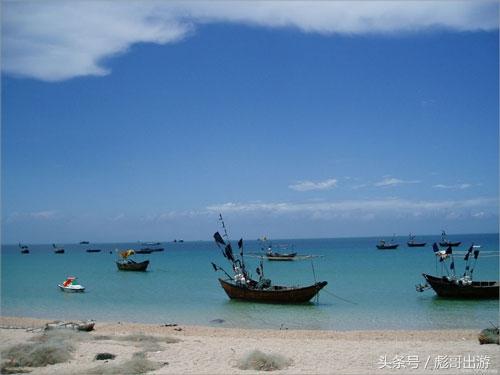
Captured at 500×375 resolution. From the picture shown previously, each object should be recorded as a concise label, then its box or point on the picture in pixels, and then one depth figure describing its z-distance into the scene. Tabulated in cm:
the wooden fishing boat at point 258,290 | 2577
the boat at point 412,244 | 11604
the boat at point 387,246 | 10114
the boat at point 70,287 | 3350
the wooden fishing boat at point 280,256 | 6444
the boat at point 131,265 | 5047
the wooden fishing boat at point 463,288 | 2662
